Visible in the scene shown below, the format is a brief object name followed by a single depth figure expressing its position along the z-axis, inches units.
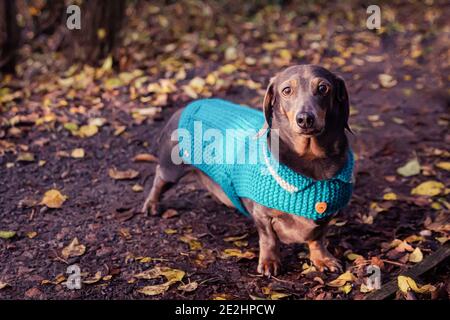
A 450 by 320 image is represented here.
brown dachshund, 113.2
